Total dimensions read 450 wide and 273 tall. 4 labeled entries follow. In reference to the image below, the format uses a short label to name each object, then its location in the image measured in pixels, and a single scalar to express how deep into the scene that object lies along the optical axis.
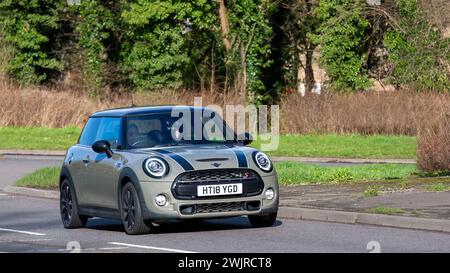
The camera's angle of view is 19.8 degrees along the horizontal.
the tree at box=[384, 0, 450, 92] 26.84
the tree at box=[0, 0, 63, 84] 60.97
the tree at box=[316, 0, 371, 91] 55.59
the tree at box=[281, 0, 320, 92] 62.12
